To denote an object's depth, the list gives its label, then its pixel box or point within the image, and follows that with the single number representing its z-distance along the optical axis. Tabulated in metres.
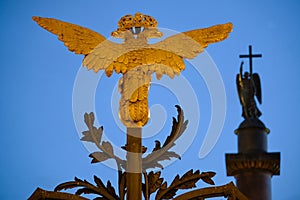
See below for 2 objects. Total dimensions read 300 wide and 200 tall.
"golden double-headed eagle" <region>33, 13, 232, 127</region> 8.80
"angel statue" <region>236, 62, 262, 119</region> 52.23
